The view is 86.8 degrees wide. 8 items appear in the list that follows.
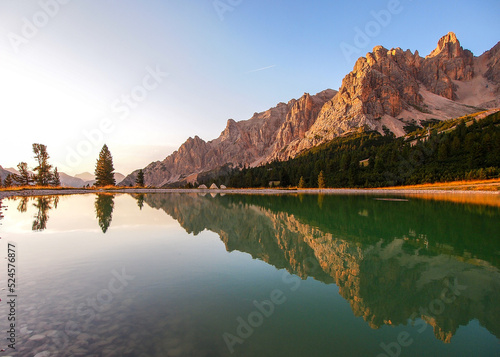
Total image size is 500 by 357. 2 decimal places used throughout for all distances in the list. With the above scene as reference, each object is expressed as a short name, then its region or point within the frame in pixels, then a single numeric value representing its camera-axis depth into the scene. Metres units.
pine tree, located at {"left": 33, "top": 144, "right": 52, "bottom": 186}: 64.24
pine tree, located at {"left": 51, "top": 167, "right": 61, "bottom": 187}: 78.30
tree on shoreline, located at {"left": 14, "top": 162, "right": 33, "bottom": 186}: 63.95
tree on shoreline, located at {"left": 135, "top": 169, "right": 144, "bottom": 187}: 101.22
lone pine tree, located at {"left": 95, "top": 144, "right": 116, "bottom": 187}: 84.06
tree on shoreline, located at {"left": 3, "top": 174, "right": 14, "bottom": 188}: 72.00
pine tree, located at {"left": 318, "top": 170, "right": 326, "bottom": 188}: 87.31
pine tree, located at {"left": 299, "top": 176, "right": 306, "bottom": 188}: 92.88
